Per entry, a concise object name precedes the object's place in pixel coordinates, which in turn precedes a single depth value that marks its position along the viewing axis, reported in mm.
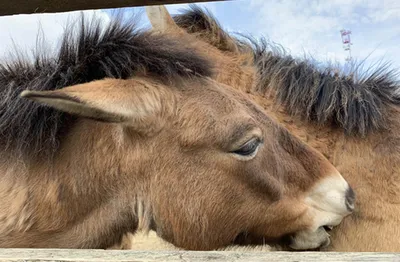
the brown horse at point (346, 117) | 752
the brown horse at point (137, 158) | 590
